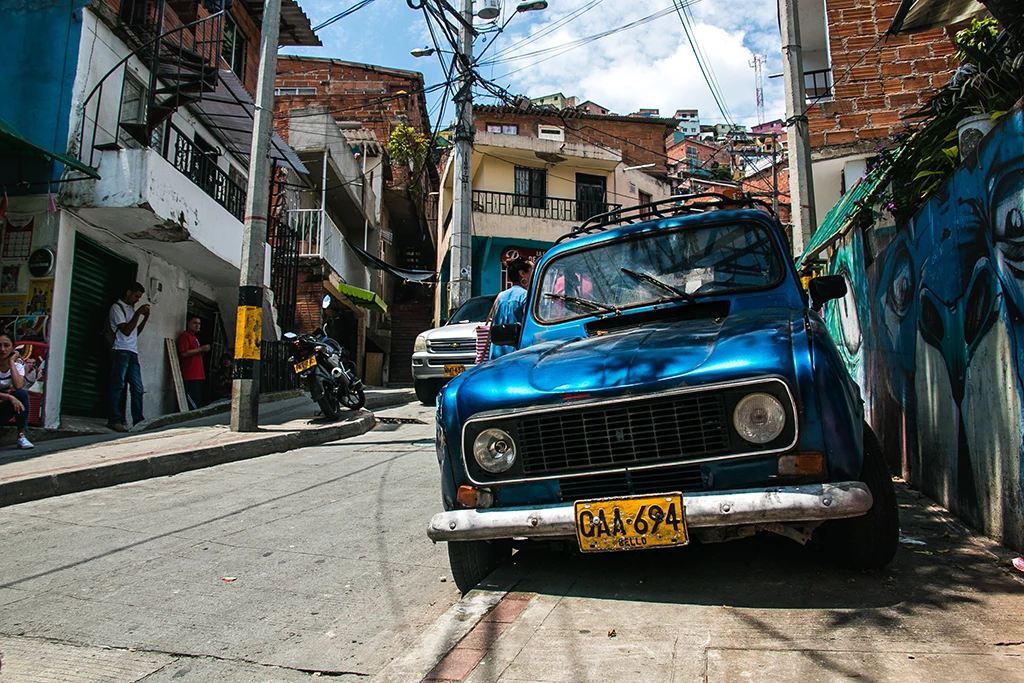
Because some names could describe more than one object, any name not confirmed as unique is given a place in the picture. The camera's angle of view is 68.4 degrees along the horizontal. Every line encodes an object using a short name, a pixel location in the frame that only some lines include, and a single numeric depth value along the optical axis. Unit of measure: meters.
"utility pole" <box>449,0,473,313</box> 14.32
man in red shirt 12.75
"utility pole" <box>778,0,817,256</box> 8.42
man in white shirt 10.10
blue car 2.93
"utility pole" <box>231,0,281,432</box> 9.28
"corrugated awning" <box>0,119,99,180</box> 8.18
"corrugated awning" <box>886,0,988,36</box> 5.99
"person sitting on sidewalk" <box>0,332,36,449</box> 7.91
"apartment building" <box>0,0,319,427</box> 9.45
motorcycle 10.66
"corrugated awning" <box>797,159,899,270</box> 6.34
